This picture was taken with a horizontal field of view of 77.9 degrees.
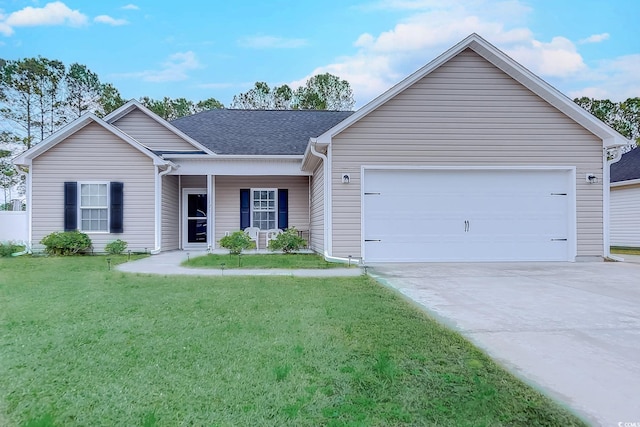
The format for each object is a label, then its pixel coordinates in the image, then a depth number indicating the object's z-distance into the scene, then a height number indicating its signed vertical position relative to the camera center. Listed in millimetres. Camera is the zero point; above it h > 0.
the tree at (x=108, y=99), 28766 +8720
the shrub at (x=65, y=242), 10562 -684
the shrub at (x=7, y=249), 11031 -902
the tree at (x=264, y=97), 32344 +9863
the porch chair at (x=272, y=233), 12930 -574
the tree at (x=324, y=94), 31938 +9916
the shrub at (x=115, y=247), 10883 -842
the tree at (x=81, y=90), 27031 +8960
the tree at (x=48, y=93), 25453 +8208
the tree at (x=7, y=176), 25969 +2908
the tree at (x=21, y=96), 24156 +7730
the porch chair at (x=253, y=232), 12826 -519
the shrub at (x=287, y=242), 11205 -745
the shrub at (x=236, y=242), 10578 -712
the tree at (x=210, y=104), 33594 +9629
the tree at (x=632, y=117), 30531 +7631
